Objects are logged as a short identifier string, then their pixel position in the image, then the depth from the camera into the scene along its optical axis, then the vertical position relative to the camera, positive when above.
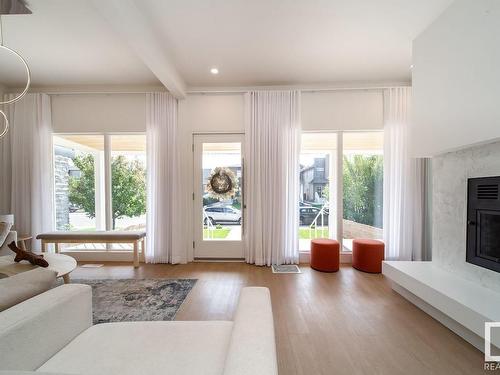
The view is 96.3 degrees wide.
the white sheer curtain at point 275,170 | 3.56 +0.24
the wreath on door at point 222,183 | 3.75 +0.03
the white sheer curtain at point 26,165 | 3.63 +0.33
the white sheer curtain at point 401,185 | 3.49 +0.00
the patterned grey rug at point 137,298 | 2.13 -1.25
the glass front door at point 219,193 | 3.75 -0.13
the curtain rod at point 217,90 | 3.58 +1.55
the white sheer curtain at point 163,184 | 3.63 +0.02
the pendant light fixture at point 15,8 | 2.03 +1.65
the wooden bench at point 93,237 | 3.37 -0.80
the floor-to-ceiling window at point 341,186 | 3.71 -0.02
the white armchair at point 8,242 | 2.92 -0.75
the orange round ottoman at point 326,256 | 3.26 -1.04
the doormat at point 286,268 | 3.30 -1.26
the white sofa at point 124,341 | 0.84 -0.77
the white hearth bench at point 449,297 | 1.63 -0.93
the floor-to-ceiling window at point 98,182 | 3.85 +0.05
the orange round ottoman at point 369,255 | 3.22 -1.03
